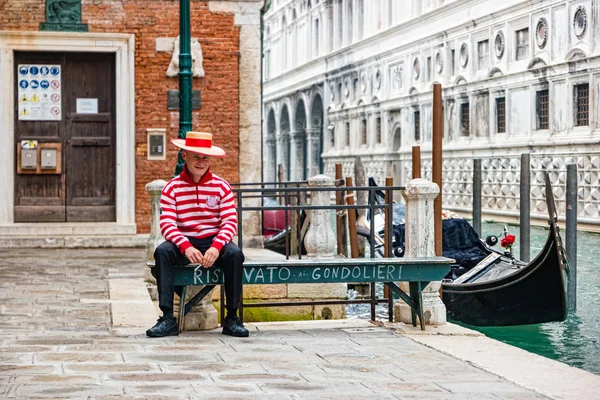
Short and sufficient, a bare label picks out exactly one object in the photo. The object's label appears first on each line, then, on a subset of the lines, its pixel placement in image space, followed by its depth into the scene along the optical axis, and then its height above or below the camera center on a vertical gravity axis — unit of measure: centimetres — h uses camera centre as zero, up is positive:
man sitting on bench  681 -28
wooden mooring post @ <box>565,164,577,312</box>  1252 -57
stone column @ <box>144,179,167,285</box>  948 -25
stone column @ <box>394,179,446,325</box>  744 -32
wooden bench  692 -56
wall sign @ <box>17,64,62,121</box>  1388 +110
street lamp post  930 +87
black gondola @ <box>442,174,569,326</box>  1084 -108
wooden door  1395 +46
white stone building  2408 +248
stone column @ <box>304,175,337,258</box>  1029 -48
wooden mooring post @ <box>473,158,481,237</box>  1695 -38
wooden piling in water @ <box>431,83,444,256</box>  823 +21
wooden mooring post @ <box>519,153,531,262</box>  1440 -35
